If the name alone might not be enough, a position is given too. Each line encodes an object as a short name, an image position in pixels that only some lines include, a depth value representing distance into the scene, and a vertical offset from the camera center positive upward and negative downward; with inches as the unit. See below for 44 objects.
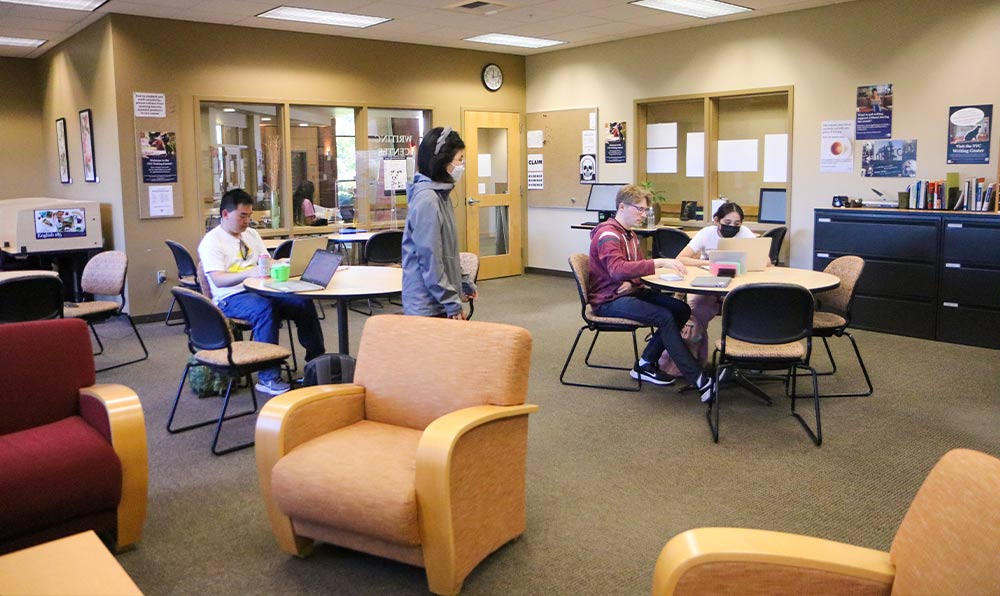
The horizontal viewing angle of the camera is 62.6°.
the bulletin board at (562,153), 395.5 +18.5
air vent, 289.8 +65.6
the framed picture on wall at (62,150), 371.2 +21.7
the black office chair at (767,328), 166.4 -28.9
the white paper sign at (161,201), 306.0 -1.8
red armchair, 110.9 -35.1
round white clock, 402.9 +56.1
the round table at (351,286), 174.4 -20.3
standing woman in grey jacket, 144.8 -6.9
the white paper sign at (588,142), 388.8 +22.7
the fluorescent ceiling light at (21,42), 350.9 +67.4
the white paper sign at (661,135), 363.9 +24.1
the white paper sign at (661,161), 364.8 +12.5
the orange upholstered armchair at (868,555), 64.5 -31.9
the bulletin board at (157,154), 300.4 +15.5
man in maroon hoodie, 195.8 -23.4
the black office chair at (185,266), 275.6 -23.7
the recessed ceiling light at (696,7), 297.2 +66.3
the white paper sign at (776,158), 321.1 +11.6
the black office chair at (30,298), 201.8 -24.9
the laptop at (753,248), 204.7 -14.9
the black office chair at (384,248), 305.9 -20.7
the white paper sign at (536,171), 416.5 +10.0
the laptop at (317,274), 183.7 -18.1
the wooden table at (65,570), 80.2 -37.7
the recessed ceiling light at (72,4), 275.9 +64.9
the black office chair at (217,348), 165.2 -31.8
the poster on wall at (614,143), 377.1 +21.6
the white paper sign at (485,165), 410.0 +13.2
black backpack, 175.3 -37.2
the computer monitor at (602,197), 374.6 -3.3
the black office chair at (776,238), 298.2 -18.6
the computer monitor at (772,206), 319.3 -7.2
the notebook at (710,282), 183.3 -21.0
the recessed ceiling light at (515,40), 362.0 +67.6
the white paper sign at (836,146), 296.5 +14.8
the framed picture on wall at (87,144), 324.9 +21.3
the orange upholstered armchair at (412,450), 105.1 -35.6
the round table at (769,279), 182.9 -21.5
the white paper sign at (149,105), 298.5 +33.2
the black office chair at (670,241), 309.3 -19.9
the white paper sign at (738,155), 334.6 +13.3
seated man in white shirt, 197.2 -21.1
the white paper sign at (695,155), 350.9 +14.3
